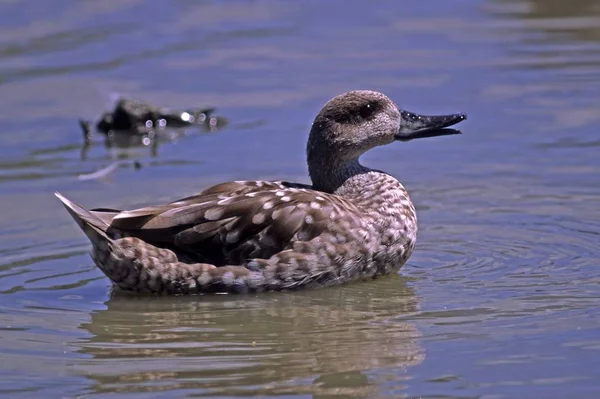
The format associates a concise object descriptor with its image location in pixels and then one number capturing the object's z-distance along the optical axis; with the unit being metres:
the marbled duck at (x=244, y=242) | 17.16
